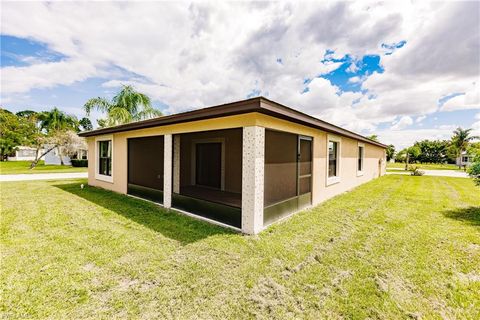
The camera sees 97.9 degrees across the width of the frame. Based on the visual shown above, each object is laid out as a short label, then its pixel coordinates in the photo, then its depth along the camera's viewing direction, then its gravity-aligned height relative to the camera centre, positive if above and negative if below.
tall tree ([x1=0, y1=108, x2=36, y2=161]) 24.47 +2.89
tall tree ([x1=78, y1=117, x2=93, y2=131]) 44.63 +6.87
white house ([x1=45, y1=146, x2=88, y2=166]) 25.10 -0.30
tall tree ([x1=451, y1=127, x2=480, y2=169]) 34.34 +3.11
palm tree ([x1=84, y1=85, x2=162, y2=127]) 15.91 +4.05
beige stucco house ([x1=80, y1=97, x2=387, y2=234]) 4.11 -0.15
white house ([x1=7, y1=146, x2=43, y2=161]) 32.81 +0.05
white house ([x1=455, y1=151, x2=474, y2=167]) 31.08 -0.39
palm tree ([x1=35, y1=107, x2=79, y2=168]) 28.38 +5.05
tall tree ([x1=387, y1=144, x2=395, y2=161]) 41.56 +0.86
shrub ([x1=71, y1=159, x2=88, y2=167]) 22.66 -0.71
